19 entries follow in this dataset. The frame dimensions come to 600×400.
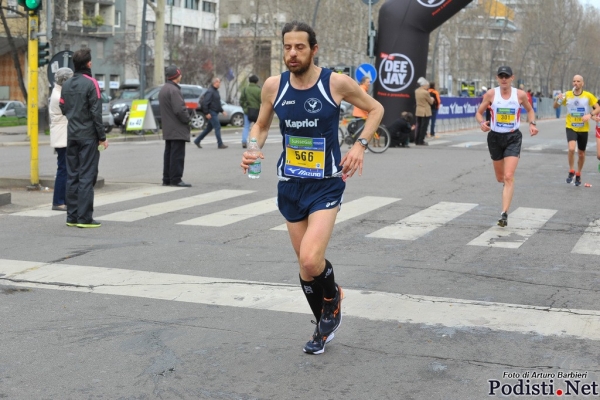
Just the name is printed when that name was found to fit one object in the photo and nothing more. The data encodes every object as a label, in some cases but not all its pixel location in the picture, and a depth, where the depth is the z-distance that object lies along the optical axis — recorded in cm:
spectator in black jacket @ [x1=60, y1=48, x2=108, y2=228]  1072
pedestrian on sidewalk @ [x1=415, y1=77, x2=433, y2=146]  2730
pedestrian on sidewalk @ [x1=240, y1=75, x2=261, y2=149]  2411
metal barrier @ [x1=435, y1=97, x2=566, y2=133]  3800
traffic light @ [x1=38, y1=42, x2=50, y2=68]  1618
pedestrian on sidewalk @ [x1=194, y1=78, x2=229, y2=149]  2451
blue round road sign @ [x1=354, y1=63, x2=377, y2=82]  2966
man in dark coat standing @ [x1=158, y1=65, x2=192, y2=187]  1508
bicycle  2352
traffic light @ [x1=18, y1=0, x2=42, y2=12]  1364
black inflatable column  2556
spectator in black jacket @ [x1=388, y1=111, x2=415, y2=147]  2534
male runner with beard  547
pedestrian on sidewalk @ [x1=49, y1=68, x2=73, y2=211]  1214
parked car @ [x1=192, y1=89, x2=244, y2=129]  3903
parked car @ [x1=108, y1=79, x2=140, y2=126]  3362
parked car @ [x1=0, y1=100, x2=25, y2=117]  4669
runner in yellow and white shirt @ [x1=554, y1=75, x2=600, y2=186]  1565
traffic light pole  1379
